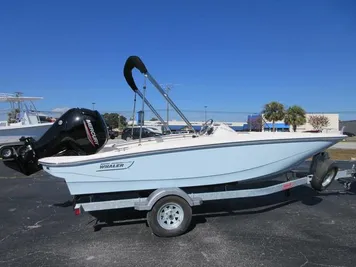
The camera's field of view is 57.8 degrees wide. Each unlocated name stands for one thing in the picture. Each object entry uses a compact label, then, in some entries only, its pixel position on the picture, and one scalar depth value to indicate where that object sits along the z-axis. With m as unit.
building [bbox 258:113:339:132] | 74.84
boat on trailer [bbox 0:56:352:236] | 4.92
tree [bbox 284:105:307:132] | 65.00
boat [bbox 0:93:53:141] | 17.28
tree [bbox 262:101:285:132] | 64.44
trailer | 4.91
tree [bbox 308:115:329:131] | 73.79
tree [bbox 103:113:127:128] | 46.86
